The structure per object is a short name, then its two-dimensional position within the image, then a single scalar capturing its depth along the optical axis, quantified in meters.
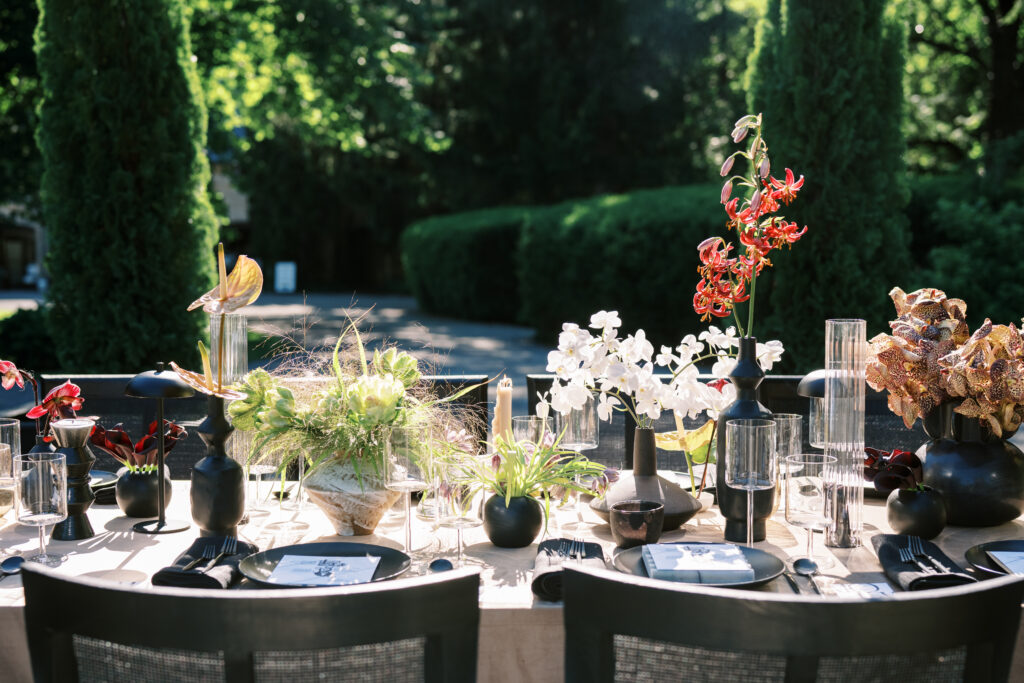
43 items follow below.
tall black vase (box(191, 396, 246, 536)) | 2.14
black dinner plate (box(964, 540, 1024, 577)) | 1.85
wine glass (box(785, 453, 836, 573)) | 1.98
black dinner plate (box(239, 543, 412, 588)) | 1.84
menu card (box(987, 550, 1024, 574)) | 1.86
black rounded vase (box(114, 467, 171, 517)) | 2.37
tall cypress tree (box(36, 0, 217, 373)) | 6.91
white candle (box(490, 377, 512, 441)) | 2.45
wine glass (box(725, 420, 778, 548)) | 2.02
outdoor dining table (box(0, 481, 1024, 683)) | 1.70
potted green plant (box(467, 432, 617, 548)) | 2.10
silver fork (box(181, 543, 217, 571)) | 1.89
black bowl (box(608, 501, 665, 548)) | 2.03
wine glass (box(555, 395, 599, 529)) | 2.41
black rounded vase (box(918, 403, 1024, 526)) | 2.24
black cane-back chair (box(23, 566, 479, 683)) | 1.17
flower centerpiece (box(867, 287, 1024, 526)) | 2.19
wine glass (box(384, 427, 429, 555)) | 1.98
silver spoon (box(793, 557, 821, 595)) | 1.88
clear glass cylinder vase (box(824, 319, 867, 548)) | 2.08
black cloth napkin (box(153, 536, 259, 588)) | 1.79
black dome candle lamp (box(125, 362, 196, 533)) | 2.22
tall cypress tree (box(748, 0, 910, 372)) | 6.93
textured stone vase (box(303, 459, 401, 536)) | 2.15
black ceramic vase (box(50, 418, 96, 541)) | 2.21
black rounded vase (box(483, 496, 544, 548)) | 2.10
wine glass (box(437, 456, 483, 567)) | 2.00
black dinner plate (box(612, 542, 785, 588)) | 1.82
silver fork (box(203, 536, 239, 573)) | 1.94
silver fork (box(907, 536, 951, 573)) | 1.86
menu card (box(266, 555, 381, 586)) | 1.79
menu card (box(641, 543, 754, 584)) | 1.78
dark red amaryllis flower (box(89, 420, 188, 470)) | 2.40
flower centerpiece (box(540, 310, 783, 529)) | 2.20
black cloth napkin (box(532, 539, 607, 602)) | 1.74
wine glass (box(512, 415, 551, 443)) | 2.25
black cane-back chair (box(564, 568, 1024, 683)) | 1.15
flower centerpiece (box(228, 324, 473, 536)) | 2.14
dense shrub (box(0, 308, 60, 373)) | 9.51
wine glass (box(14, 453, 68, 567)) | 1.99
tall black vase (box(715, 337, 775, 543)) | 2.15
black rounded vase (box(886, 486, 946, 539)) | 2.14
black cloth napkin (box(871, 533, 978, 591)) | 1.78
